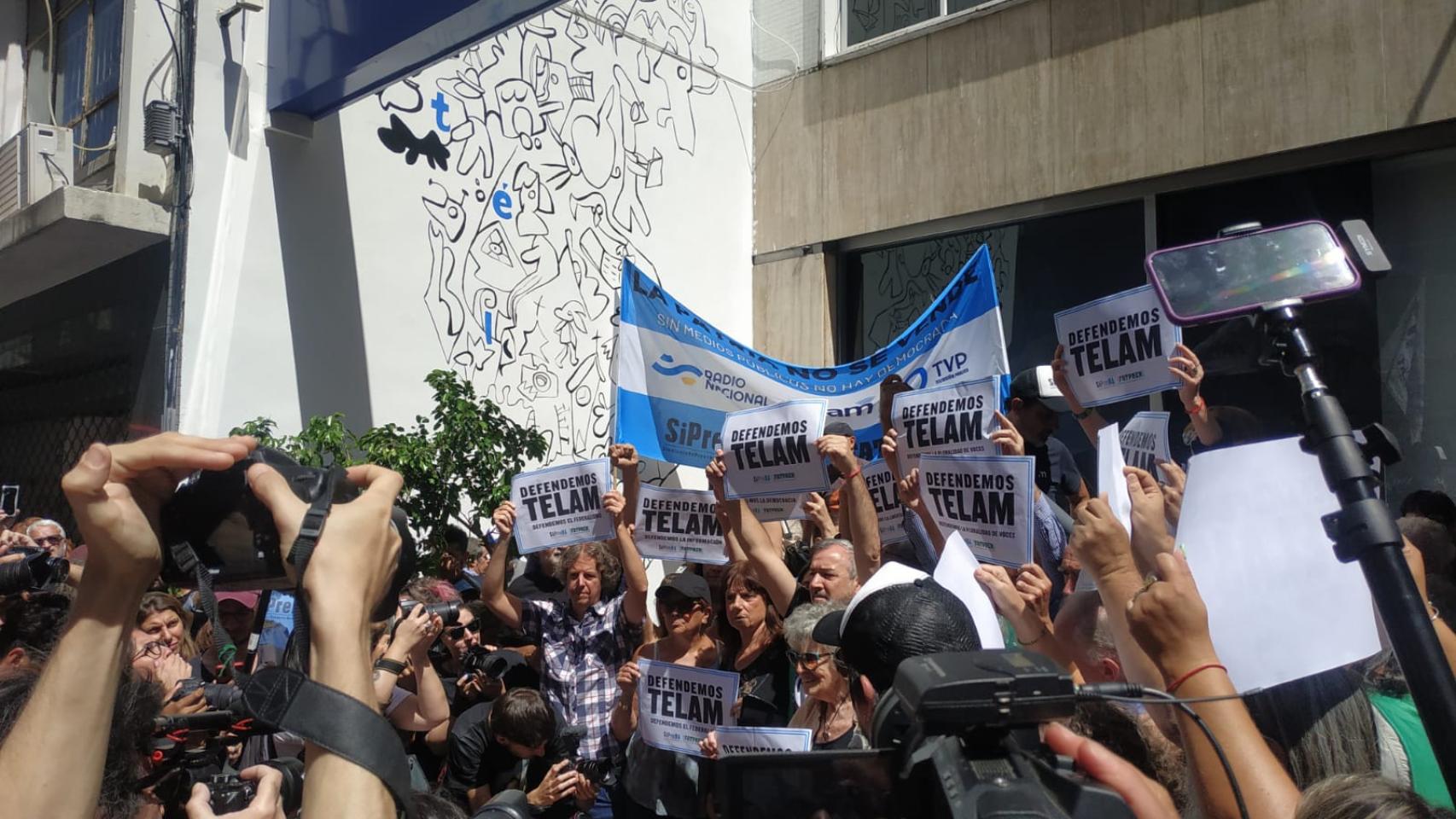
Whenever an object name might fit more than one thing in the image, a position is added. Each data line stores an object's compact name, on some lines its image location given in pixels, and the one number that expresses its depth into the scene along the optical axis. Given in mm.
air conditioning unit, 7996
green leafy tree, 6953
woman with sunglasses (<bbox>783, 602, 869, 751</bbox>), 3529
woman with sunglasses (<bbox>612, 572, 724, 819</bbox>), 4461
